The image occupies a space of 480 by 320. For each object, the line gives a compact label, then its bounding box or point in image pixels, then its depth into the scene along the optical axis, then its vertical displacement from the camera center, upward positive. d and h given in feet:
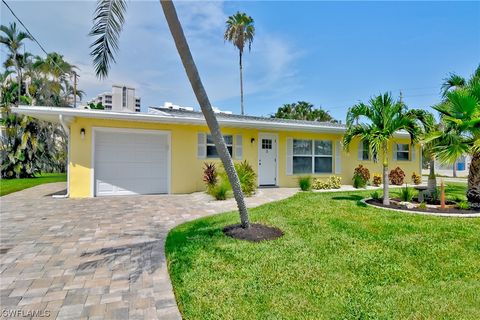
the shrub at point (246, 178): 32.96 -1.67
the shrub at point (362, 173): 44.36 -1.30
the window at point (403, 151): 50.93 +2.59
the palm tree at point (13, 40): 58.18 +26.63
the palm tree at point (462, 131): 21.35 +2.85
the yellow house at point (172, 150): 31.99 +1.92
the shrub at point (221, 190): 30.58 -3.01
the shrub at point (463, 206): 22.56 -3.31
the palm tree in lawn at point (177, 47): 13.20 +6.25
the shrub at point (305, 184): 39.01 -2.76
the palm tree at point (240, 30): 80.18 +39.41
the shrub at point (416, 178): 50.60 -2.35
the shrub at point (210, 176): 33.67 -1.50
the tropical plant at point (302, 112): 124.16 +24.31
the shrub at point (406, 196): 25.77 -2.88
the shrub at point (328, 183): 41.06 -2.78
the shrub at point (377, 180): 46.37 -2.52
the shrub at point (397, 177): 47.91 -2.05
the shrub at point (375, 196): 27.12 -3.07
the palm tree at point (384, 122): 23.91 +3.90
